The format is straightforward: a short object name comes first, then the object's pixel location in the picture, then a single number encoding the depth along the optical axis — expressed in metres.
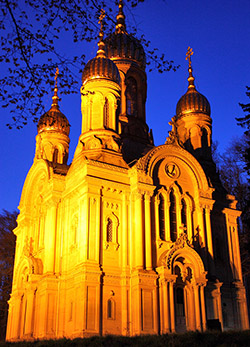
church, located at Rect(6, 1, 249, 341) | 19.67
